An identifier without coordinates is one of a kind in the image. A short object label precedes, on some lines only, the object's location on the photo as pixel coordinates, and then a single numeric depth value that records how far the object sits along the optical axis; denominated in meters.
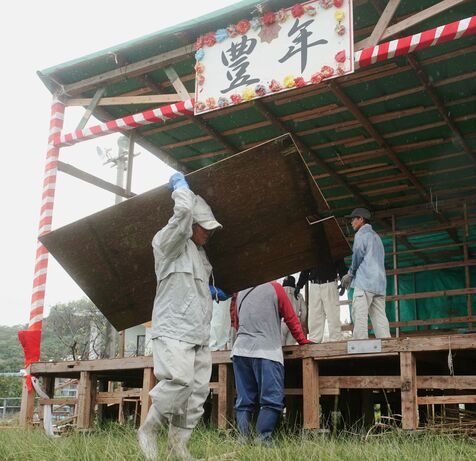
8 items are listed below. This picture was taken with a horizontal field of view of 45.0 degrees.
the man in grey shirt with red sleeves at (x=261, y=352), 4.91
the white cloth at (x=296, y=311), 7.14
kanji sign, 5.98
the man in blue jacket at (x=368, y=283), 6.79
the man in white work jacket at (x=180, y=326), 3.81
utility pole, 8.24
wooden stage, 4.70
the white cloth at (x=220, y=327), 7.62
